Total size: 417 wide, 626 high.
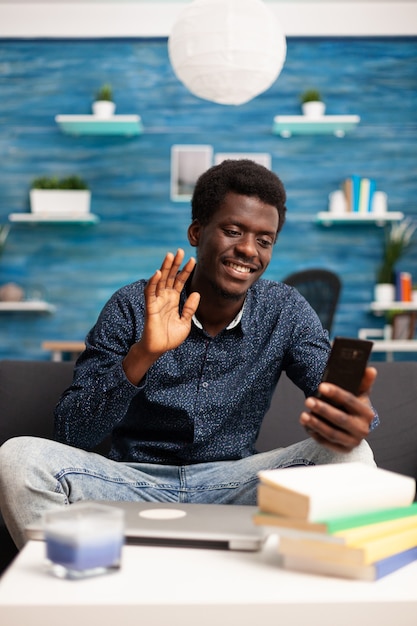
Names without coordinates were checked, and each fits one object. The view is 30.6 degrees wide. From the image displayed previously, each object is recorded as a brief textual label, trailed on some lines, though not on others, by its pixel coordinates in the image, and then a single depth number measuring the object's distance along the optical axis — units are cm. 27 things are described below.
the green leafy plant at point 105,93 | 503
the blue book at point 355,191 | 489
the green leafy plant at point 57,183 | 501
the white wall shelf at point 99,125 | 495
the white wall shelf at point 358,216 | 490
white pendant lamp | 311
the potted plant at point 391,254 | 494
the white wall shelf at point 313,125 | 492
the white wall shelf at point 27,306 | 491
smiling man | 149
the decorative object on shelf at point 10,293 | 495
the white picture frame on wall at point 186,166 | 513
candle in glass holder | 81
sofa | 197
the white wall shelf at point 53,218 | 495
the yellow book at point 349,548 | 83
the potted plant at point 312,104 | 496
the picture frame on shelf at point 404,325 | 483
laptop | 97
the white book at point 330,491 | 87
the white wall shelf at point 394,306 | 481
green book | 86
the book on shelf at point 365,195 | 491
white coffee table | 77
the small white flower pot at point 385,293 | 493
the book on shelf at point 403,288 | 488
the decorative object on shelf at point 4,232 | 517
